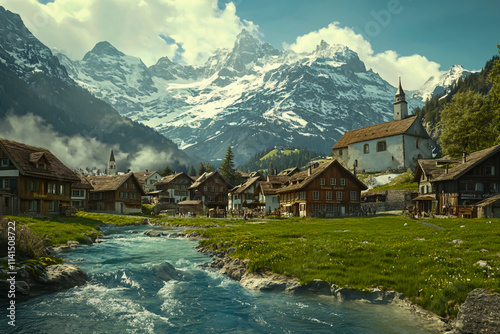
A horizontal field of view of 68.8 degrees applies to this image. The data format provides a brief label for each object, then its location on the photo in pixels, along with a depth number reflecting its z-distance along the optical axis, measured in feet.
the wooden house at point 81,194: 282.36
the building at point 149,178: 527.81
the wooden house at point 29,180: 167.32
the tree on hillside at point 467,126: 241.76
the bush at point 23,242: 54.34
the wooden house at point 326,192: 233.35
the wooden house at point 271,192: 285.43
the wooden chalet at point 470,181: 177.58
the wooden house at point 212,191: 387.96
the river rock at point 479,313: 34.58
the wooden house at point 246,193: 343.91
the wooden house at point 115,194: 298.56
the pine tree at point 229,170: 492.54
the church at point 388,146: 367.15
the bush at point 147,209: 336.06
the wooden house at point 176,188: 443.32
